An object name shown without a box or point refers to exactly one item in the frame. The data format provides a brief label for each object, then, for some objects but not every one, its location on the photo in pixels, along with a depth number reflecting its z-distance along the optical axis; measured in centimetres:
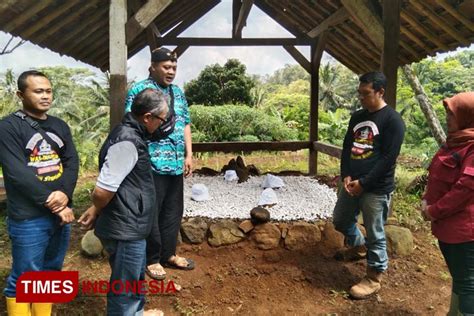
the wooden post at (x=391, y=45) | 345
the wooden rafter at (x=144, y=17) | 319
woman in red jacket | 189
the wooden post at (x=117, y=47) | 324
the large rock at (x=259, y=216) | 366
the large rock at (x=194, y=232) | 362
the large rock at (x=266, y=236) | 359
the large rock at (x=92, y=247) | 337
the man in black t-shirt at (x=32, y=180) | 193
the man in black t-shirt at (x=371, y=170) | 267
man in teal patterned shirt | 274
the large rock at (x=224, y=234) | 360
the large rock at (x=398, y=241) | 360
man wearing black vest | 179
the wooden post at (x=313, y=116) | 668
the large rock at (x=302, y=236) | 361
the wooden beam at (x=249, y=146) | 651
